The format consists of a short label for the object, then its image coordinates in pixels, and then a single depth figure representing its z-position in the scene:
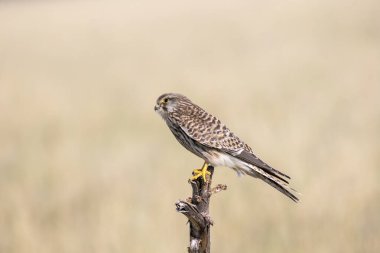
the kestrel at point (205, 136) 10.65
